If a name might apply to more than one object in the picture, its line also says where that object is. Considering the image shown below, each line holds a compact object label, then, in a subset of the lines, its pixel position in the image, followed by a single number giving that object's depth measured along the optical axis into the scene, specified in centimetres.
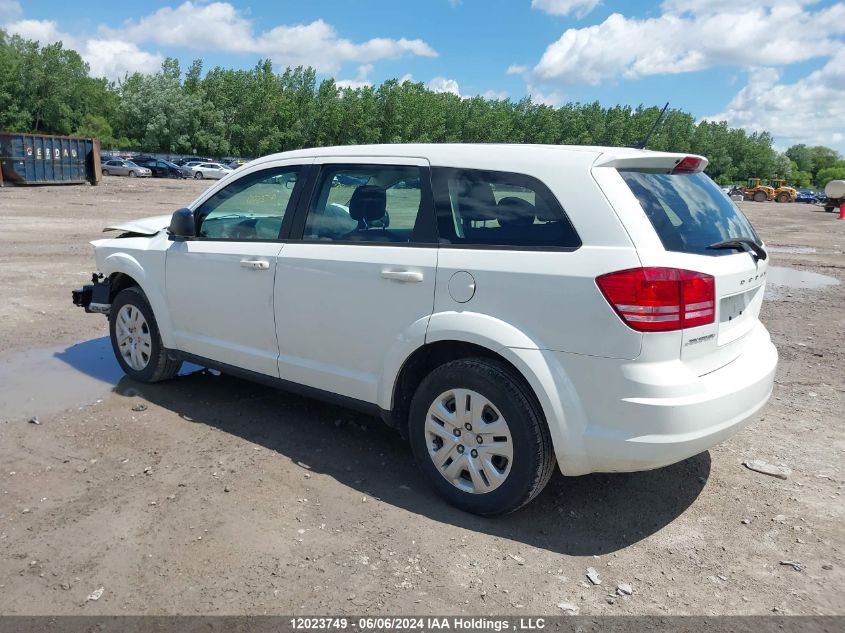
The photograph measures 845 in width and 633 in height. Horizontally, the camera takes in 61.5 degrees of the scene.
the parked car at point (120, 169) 5241
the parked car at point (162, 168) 5597
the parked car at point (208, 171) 5734
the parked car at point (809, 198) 7208
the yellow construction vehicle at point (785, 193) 7050
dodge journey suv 323
